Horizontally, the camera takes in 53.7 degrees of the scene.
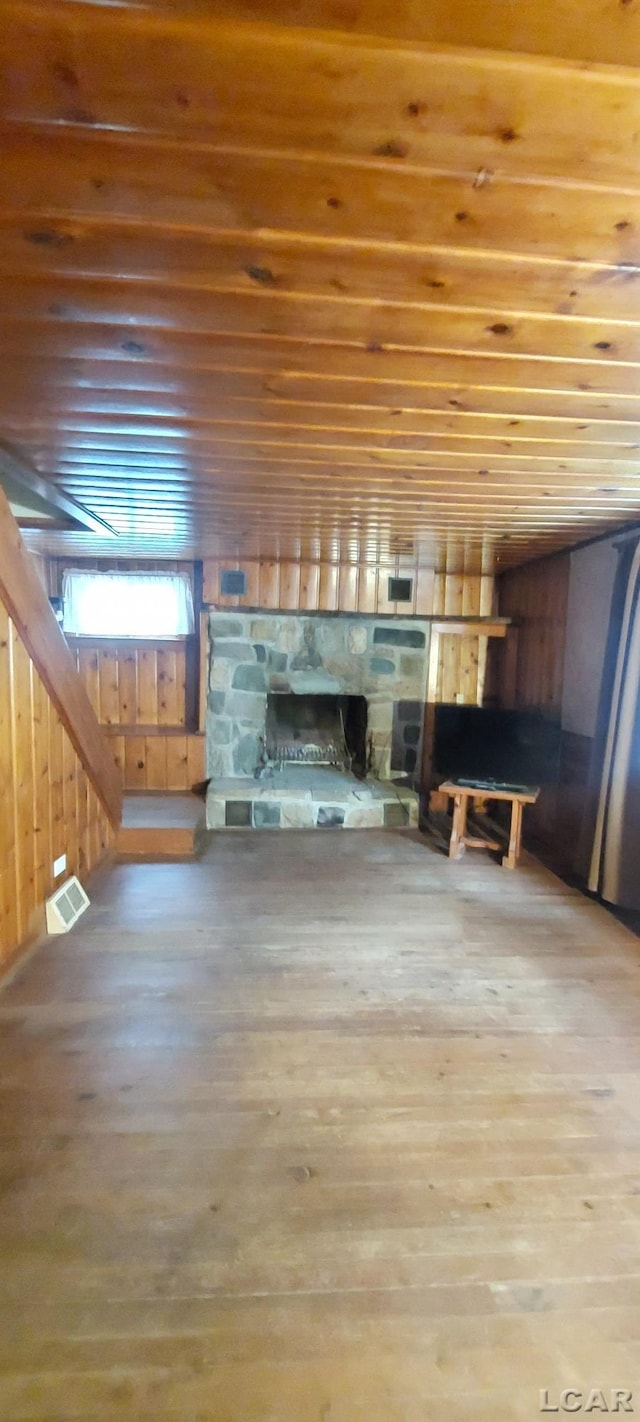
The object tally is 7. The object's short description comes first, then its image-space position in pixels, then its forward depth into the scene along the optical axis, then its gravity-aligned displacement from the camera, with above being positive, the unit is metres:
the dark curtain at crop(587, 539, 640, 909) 3.29 -0.59
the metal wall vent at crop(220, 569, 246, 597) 4.66 +0.43
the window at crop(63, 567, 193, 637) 5.10 +0.26
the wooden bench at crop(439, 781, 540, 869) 3.91 -0.99
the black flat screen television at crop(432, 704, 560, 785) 4.07 -0.63
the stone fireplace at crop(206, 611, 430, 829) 4.77 -0.35
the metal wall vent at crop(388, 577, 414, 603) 4.73 +0.44
